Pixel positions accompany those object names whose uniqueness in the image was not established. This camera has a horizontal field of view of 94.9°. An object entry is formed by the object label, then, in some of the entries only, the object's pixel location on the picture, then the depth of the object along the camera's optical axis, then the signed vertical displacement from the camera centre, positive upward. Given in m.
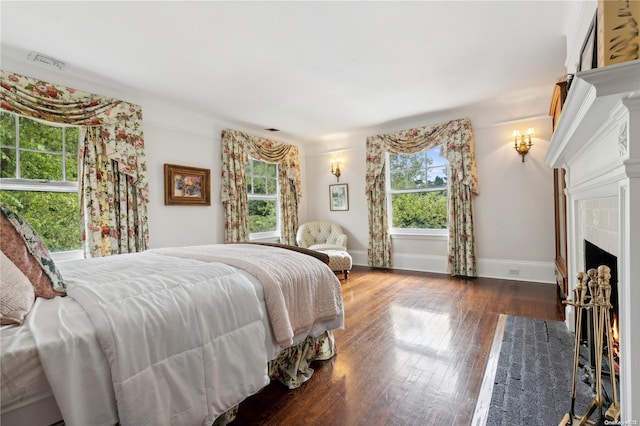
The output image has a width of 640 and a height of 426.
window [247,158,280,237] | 4.98 +0.28
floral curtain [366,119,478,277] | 4.30 +0.57
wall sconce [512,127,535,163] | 3.91 +0.89
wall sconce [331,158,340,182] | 5.61 +0.84
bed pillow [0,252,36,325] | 0.91 -0.25
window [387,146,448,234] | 4.74 +0.31
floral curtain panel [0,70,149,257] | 2.80 +0.58
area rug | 1.46 -1.02
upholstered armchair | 4.91 -0.47
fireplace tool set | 1.20 -0.48
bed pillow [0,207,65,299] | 1.08 -0.14
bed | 0.86 -0.46
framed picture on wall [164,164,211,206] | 3.77 +0.39
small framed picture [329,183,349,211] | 5.61 +0.28
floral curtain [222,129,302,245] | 4.41 +0.58
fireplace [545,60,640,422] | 0.93 +0.15
